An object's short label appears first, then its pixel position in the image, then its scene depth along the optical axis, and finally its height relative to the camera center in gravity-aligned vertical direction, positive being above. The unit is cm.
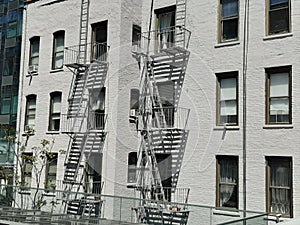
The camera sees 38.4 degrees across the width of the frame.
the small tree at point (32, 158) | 2192 -33
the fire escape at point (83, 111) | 2069 +206
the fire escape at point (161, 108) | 1844 +207
